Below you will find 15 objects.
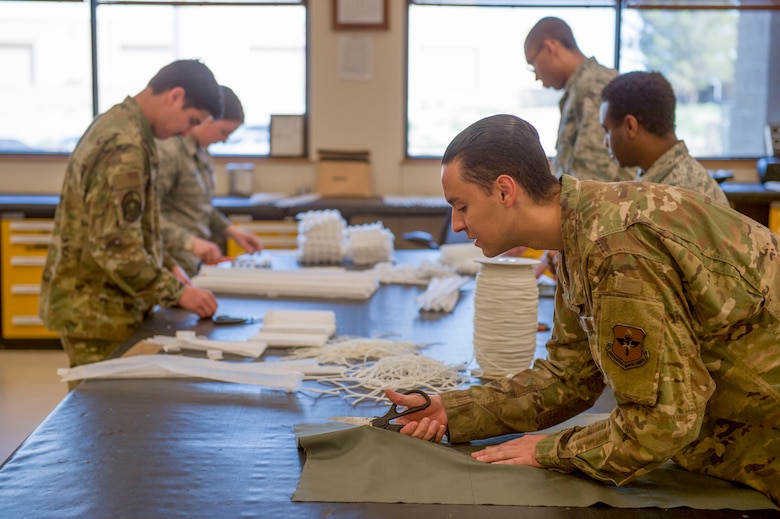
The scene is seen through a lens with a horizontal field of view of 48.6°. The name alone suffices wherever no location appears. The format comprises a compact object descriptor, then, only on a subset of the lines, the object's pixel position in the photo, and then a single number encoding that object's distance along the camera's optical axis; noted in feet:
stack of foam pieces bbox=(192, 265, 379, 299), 10.34
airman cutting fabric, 4.19
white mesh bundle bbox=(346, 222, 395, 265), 12.36
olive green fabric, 4.50
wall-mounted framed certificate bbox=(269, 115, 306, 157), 19.53
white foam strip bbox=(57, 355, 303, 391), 6.64
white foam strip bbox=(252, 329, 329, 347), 7.80
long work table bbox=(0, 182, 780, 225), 17.12
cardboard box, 19.17
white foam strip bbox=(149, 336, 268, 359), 7.51
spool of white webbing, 6.77
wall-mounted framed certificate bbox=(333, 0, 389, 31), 18.95
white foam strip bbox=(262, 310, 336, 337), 8.11
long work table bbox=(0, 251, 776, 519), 4.39
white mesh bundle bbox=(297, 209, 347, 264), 12.45
